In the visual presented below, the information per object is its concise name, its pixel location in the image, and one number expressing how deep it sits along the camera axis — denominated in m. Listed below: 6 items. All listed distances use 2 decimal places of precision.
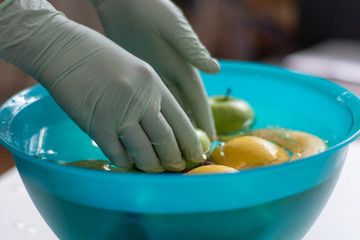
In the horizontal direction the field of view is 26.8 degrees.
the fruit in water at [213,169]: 0.56
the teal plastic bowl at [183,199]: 0.49
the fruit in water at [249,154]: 0.60
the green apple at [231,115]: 0.72
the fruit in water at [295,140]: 0.62
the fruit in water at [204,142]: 0.64
